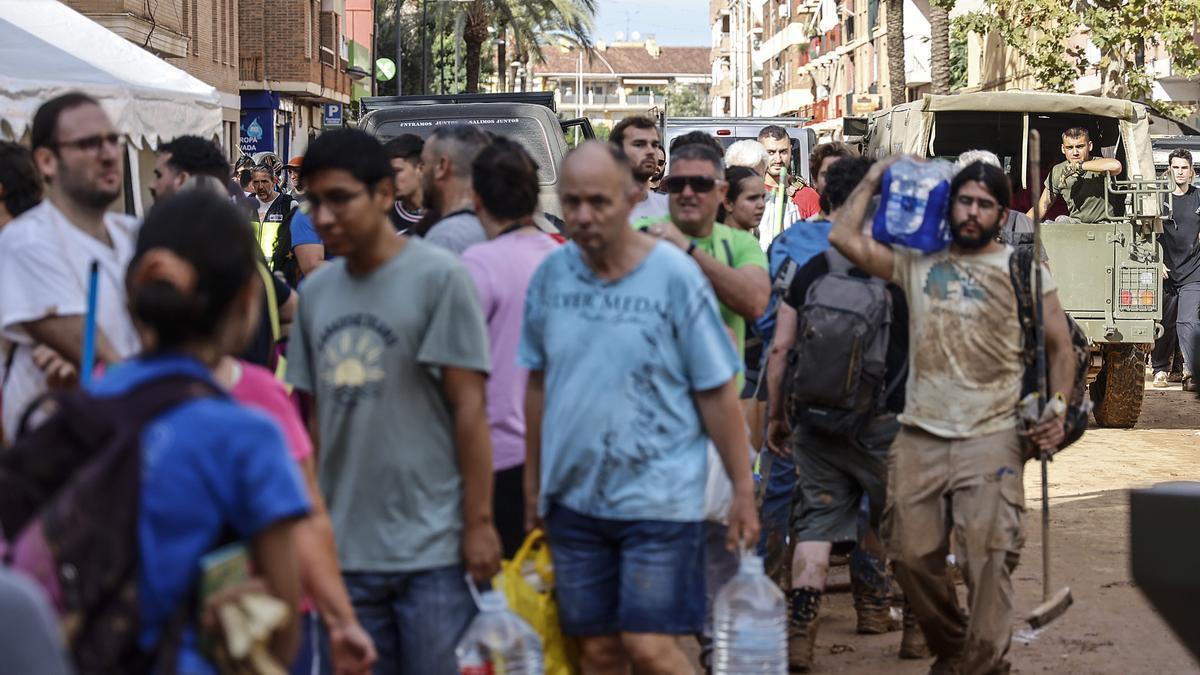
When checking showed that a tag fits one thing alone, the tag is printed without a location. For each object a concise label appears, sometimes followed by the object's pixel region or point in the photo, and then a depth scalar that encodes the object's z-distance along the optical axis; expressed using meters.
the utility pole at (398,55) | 53.03
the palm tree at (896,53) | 35.31
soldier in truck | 14.99
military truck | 14.91
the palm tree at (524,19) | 49.19
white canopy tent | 11.23
